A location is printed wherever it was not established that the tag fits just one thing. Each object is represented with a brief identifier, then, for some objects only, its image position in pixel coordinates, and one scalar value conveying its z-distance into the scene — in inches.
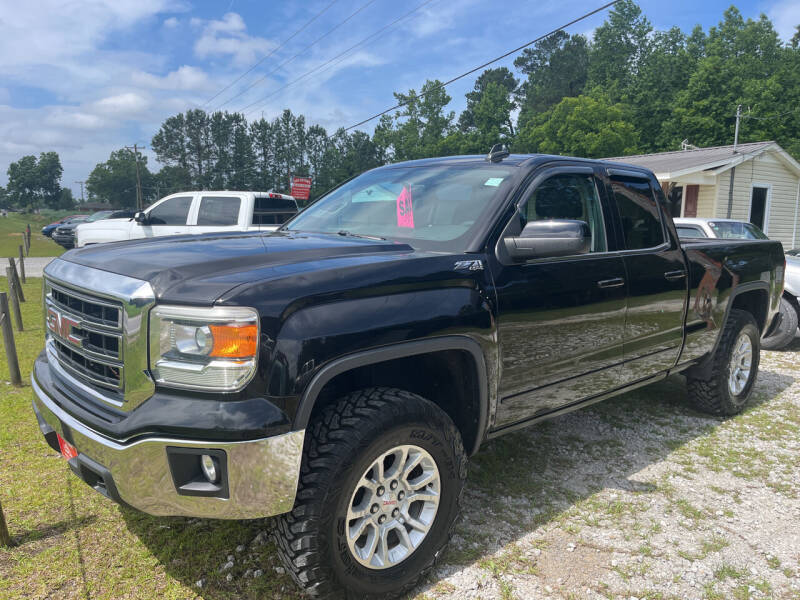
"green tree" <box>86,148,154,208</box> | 4948.3
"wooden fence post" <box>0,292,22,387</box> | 209.9
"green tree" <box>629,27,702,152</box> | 2062.0
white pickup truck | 454.3
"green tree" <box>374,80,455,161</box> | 2687.0
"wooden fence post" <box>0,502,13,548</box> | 113.0
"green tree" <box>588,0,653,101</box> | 2655.0
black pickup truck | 83.4
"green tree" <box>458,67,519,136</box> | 2581.2
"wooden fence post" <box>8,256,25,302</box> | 363.5
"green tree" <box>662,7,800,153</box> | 1587.1
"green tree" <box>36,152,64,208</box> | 5526.6
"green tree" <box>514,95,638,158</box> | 1850.4
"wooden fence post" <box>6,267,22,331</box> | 309.8
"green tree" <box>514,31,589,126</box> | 2849.4
